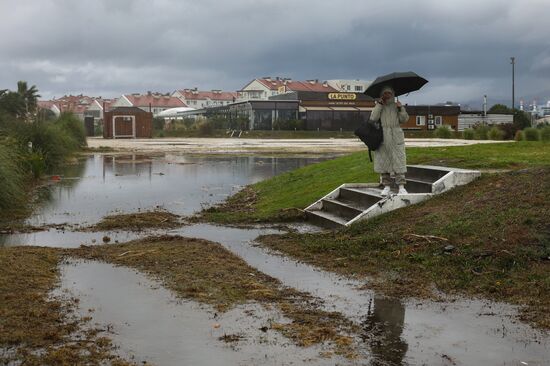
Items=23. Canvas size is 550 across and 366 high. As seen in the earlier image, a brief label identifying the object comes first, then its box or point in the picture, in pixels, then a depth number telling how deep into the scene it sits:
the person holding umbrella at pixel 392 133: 11.12
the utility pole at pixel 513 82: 86.19
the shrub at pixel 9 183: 13.70
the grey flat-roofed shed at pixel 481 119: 85.75
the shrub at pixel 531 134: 47.62
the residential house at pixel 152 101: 147.62
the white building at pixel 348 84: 141.88
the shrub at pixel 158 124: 91.62
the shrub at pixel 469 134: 59.59
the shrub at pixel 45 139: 26.31
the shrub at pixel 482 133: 58.37
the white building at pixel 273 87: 128.88
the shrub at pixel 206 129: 82.91
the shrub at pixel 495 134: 57.06
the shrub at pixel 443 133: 65.88
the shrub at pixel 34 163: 22.08
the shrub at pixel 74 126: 40.87
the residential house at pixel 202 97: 164.12
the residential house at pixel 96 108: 150.88
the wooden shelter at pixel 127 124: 75.12
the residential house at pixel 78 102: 162.25
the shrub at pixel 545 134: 46.50
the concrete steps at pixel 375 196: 10.77
